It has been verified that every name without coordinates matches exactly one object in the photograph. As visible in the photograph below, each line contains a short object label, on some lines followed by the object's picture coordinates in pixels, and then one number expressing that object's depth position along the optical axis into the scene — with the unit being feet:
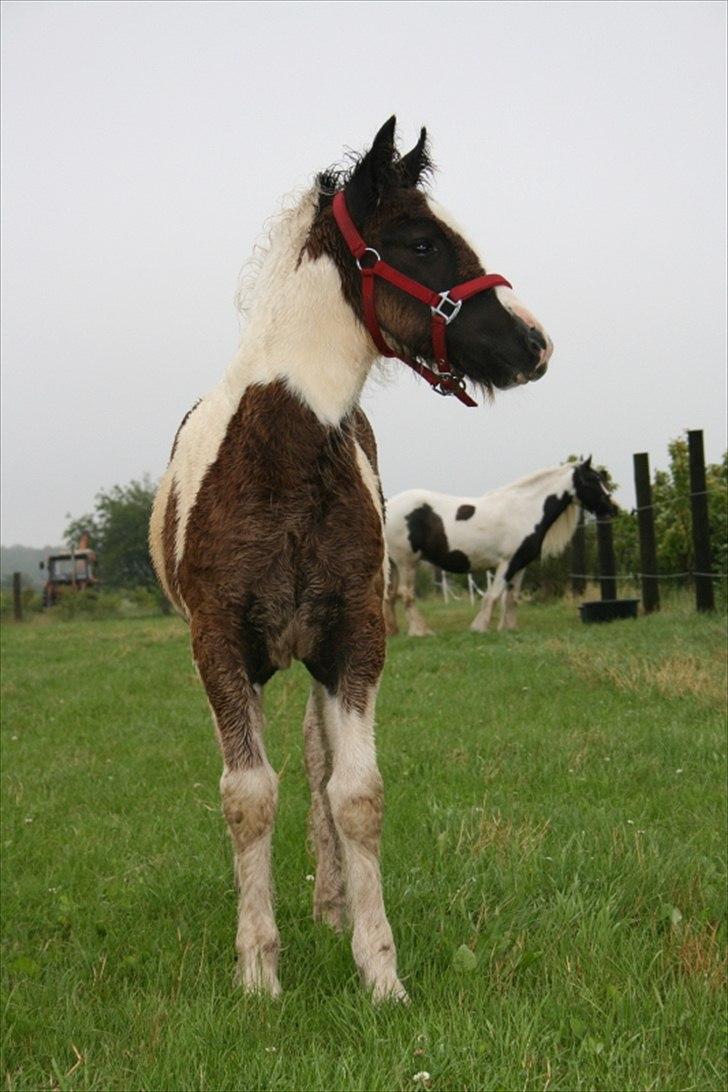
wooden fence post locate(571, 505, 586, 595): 66.49
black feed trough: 49.83
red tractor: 131.34
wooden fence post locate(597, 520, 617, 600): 56.34
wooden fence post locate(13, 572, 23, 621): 99.91
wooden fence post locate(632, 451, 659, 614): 51.57
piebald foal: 11.10
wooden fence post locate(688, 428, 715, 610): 46.80
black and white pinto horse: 52.08
